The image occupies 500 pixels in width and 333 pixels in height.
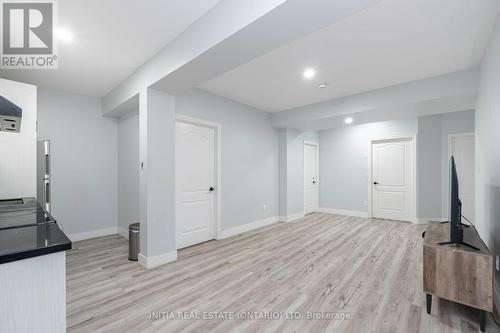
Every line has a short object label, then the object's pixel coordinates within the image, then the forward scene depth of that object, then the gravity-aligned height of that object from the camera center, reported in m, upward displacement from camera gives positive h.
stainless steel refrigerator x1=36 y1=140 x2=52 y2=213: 2.75 -0.14
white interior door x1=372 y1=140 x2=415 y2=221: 5.36 -0.35
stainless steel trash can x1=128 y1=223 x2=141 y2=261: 3.12 -1.07
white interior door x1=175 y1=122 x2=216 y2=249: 3.60 -0.30
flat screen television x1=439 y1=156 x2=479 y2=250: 1.98 -0.44
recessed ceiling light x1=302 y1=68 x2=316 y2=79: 3.04 +1.27
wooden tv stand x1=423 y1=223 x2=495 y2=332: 1.75 -0.89
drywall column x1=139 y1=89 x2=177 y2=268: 2.88 -0.15
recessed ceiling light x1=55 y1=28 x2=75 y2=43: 2.21 +1.31
